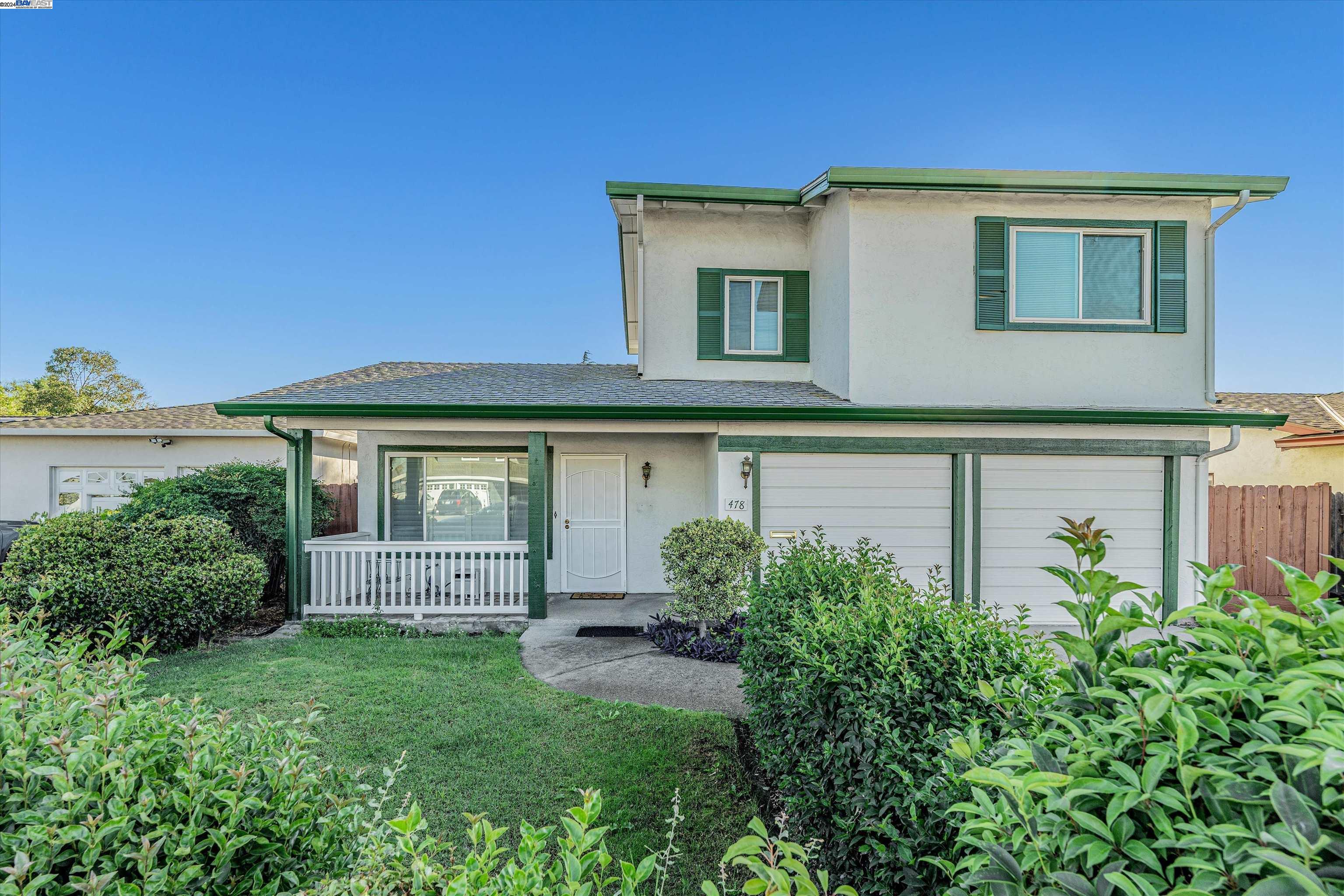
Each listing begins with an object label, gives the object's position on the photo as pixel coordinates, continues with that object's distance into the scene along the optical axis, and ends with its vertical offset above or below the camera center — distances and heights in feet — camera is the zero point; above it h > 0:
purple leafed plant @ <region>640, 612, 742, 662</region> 21.71 -7.68
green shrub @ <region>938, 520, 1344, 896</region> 2.62 -1.69
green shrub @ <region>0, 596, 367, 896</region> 4.15 -2.82
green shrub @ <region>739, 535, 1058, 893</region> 6.86 -3.62
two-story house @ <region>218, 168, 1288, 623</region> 26.40 +1.60
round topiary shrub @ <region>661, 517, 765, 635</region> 22.54 -5.01
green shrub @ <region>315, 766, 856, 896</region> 3.49 -3.02
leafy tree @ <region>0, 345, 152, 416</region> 103.14 +9.16
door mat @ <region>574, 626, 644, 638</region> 24.66 -8.15
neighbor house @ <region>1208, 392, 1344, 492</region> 45.55 -0.72
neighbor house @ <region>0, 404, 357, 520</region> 47.60 -1.74
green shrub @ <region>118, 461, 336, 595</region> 29.43 -3.23
